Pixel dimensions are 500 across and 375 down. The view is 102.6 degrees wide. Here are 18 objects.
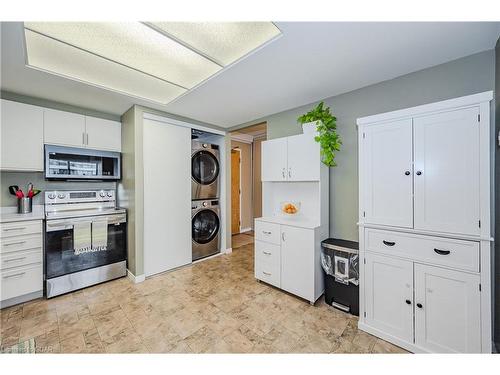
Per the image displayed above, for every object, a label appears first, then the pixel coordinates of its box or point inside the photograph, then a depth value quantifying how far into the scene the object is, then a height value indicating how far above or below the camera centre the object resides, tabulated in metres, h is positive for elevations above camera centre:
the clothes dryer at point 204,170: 3.39 +0.31
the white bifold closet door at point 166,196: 2.82 -0.13
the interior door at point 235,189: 5.30 -0.05
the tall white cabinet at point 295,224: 2.22 -0.45
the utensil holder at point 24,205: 2.39 -0.20
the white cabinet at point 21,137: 2.23 +0.60
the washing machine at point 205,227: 3.40 -0.72
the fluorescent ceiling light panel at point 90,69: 1.65 +1.17
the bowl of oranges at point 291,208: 2.67 -0.29
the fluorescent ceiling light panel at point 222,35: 1.43 +1.16
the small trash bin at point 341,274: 2.01 -0.91
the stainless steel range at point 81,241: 2.31 -0.66
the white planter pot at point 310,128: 2.33 +0.70
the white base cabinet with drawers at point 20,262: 2.08 -0.79
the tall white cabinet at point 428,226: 1.34 -0.31
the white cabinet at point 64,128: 2.48 +0.78
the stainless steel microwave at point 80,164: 2.50 +0.34
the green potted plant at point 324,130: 2.25 +0.66
